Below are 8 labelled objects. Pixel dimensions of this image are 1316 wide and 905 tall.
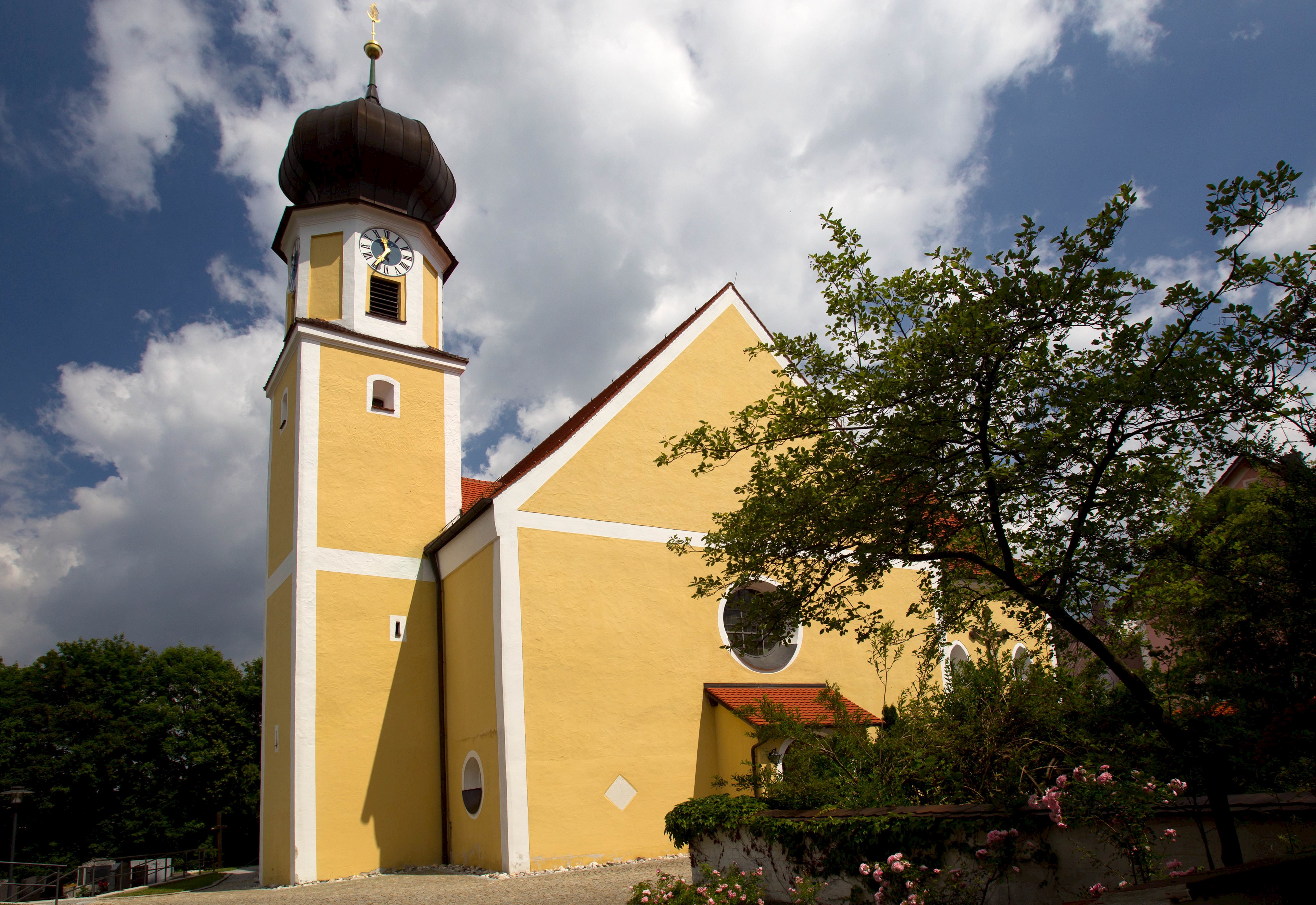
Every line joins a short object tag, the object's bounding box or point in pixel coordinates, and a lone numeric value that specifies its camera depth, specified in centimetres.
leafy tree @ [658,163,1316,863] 586
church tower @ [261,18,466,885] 1437
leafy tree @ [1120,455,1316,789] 513
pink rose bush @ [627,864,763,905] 725
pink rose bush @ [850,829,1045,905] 596
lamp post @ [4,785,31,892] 1722
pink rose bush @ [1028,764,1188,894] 538
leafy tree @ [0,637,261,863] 3378
